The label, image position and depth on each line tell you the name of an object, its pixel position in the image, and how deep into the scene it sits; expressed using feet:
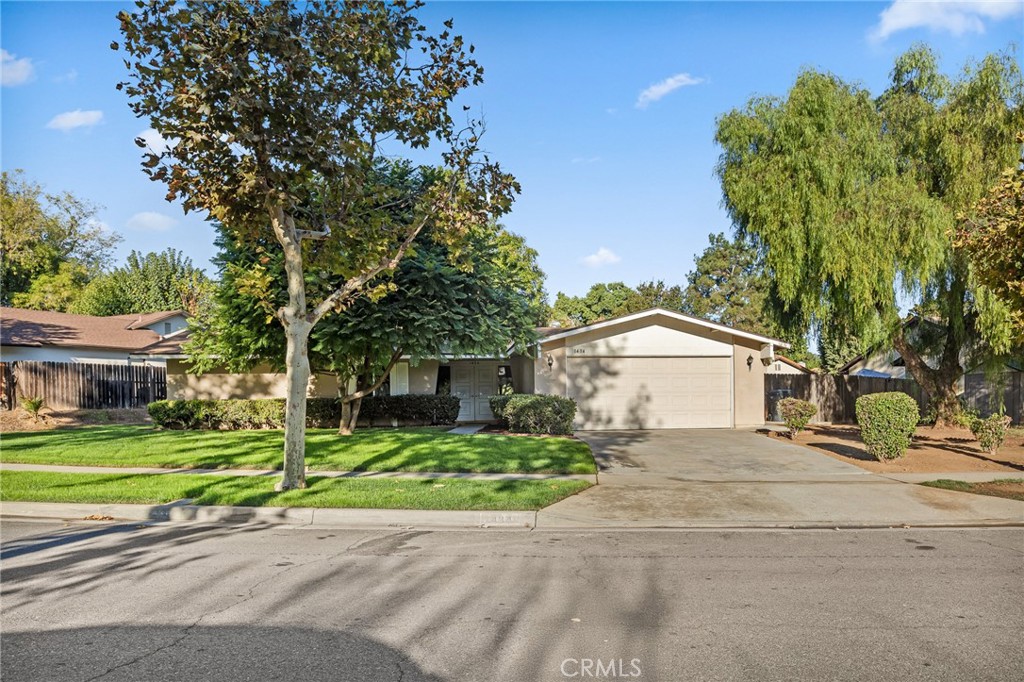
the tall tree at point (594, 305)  184.34
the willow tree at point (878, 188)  53.47
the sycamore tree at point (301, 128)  30.94
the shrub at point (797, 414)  59.00
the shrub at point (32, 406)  68.28
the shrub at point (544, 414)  58.23
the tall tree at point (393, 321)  52.60
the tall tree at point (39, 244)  132.46
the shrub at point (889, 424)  44.37
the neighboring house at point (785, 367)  116.62
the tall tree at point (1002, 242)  33.96
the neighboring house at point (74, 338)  99.25
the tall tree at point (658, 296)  180.45
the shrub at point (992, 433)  47.91
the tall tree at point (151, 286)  160.45
